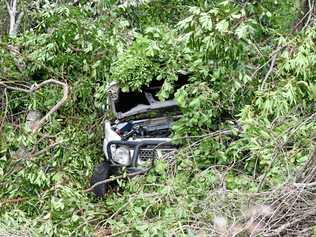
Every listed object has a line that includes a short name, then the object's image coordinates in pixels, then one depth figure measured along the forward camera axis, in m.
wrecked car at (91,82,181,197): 5.07
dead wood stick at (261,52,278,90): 4.88
